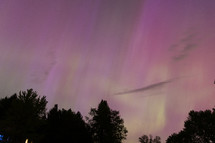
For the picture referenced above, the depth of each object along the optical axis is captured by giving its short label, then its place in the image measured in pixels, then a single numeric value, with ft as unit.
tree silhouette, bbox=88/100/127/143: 198.27
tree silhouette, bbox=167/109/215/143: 171.32
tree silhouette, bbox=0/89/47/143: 105.81
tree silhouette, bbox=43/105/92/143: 168.86
